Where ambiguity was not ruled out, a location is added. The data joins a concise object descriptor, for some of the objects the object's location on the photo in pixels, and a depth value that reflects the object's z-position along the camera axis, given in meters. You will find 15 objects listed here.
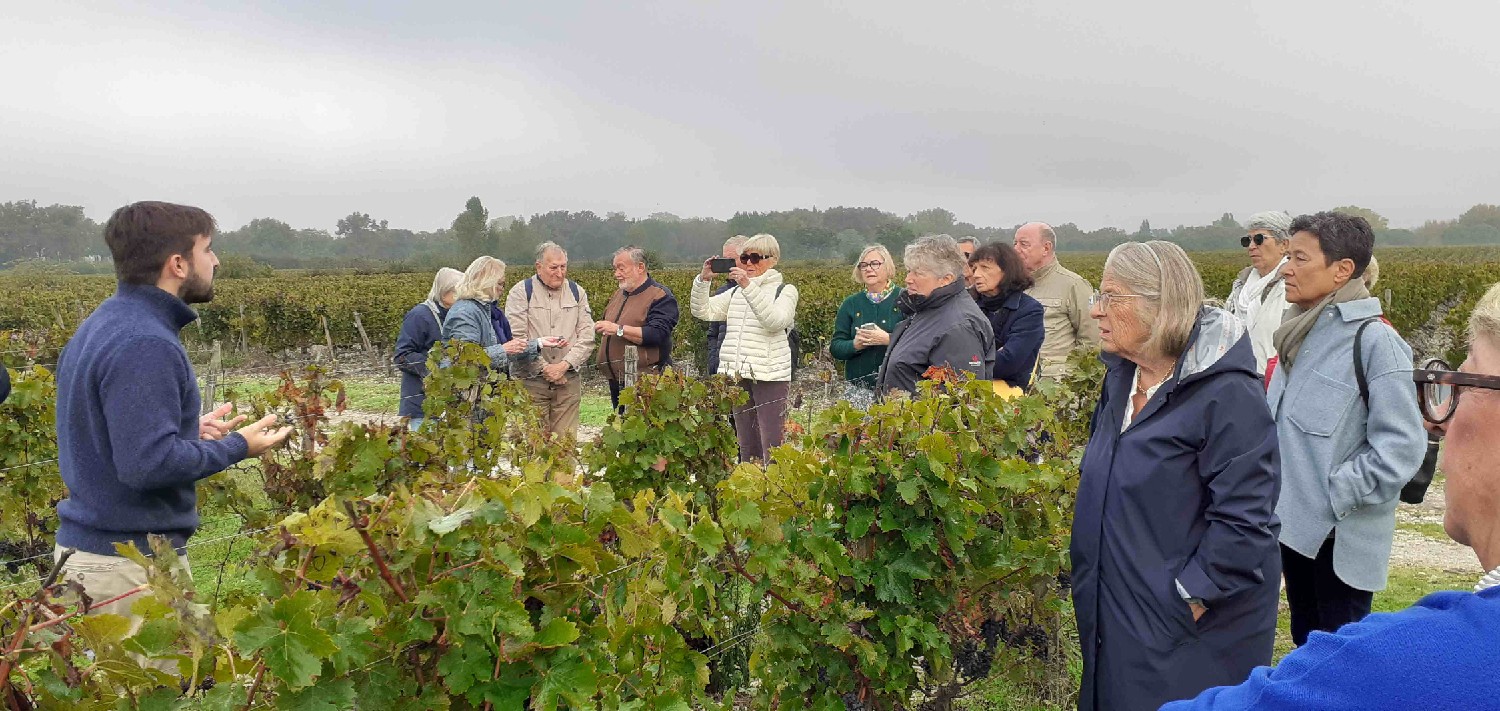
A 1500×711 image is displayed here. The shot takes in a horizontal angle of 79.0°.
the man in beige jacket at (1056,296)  5.53
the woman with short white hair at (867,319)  5.50
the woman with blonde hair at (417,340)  5.31
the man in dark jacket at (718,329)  6.81
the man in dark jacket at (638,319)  6.74
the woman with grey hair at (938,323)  3.99
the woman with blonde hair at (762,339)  5.62
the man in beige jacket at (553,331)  6.33
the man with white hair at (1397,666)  0.77
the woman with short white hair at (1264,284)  4.21
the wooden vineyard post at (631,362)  8.41
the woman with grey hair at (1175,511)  2.17
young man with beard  2.35
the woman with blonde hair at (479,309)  5.38
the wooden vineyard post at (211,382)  9.39
